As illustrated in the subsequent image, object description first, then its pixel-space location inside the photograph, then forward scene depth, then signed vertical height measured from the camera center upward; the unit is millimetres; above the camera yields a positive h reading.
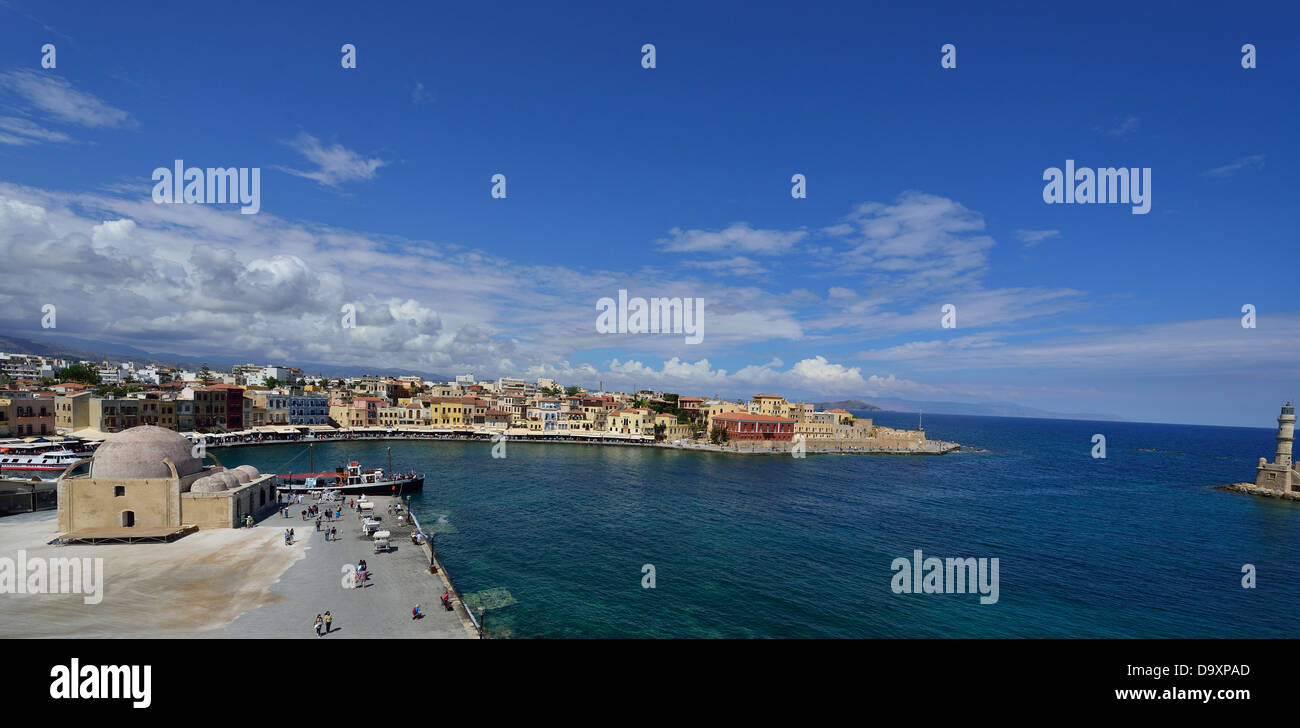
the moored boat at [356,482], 53172 -10474
